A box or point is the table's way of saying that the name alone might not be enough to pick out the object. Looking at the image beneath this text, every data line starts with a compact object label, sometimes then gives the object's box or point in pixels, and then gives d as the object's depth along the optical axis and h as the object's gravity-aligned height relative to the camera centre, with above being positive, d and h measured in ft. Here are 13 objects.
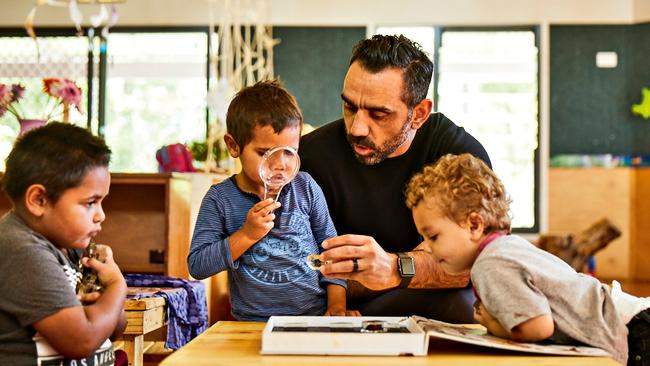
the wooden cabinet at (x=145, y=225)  12.91 -0.44
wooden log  24.11 -1.20
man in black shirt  7.70 +0.41
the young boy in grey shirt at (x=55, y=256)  5.01 -0.37
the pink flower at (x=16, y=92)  11.08 +1.36
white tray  4.61 -0.78
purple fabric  8.60 -1.13
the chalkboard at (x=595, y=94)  30.91 +4.16
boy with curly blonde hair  4.90 -0.43
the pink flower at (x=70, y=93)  11.28 +1.37
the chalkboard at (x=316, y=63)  31.30 +5.01
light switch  30.99 +5.21
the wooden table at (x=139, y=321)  7.54 -1.13
